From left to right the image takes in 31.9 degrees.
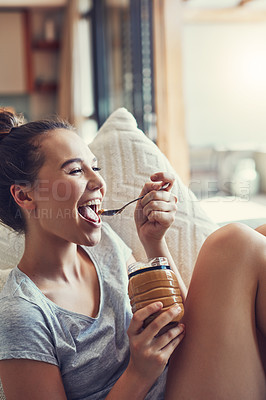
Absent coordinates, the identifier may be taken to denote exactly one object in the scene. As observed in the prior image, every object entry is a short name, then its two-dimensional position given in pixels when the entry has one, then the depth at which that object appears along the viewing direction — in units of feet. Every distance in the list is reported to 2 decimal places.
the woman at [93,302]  2.74
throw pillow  4.16
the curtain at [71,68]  18.75
